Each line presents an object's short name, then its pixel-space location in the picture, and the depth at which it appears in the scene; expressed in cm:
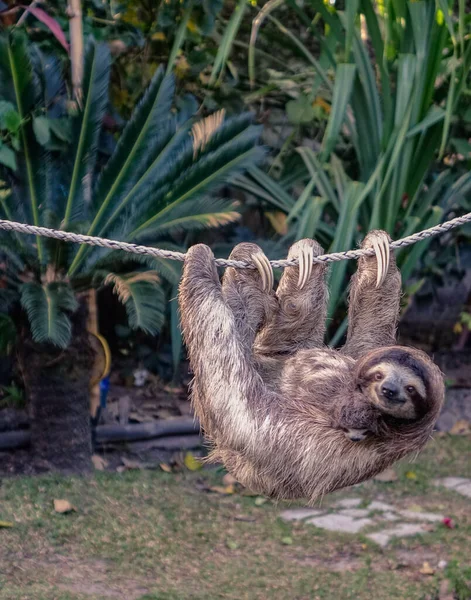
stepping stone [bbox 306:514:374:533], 609
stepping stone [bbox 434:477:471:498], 687
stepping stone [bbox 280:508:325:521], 633
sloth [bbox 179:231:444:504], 342
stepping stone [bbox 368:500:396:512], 652
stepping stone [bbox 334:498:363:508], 663
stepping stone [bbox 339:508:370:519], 638
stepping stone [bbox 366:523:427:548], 584
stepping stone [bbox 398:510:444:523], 624
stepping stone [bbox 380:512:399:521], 629
